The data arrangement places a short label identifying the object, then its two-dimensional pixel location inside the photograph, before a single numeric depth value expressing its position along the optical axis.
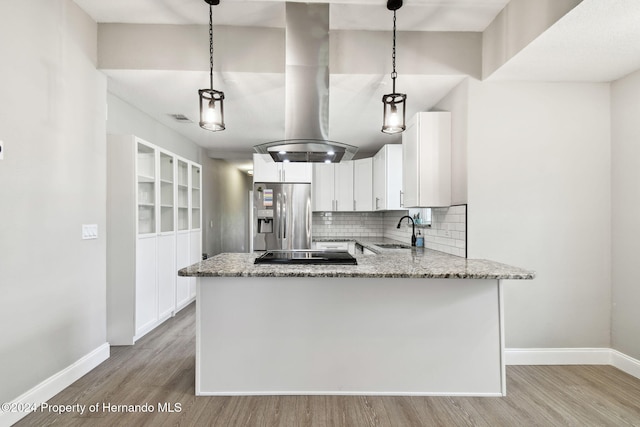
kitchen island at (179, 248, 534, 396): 2.17
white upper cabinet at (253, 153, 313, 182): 5.04
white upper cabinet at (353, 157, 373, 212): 5.25
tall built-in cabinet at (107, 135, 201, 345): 3.10
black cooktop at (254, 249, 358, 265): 2.23
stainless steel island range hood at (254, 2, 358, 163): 2.43
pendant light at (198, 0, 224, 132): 2.26
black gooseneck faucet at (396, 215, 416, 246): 3.85
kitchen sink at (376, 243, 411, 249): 4.03
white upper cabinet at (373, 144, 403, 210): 4.54
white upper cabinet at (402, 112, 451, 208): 3.06
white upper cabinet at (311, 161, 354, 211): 5.42
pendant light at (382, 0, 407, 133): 2.30
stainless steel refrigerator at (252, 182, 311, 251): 5.00
